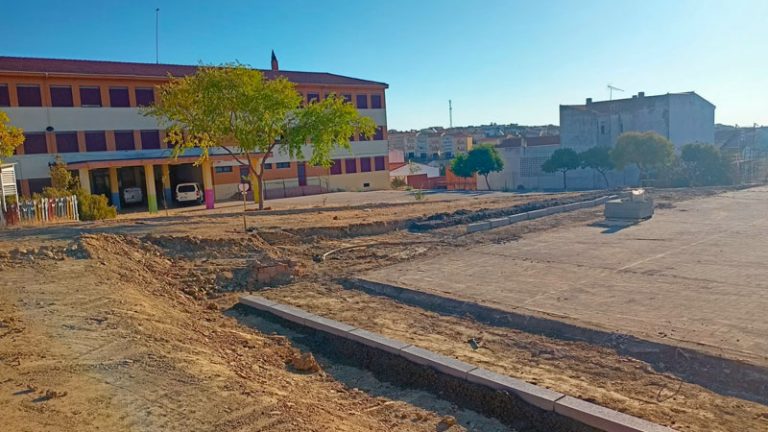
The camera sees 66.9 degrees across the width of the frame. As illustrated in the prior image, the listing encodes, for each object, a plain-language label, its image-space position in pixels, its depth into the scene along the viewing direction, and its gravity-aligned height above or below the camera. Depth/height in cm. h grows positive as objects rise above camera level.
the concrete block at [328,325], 865 -247
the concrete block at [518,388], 598 -251
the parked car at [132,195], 3925 -142
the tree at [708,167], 3806 -143
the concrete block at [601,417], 538 -255
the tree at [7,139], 2484 +179
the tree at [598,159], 4872 -64
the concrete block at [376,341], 772 -246
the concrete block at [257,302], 1036 -243
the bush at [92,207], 2317 -127
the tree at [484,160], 5441 -31
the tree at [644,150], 4097 -11
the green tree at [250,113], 2395 +236
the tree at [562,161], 5094 -76
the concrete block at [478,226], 1852 -222
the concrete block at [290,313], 951 -246
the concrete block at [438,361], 684 -247
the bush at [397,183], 5312 -205
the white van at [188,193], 3766 -140
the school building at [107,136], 3425 +251
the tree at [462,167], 5528 -88
